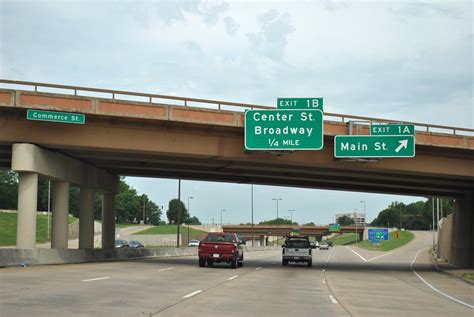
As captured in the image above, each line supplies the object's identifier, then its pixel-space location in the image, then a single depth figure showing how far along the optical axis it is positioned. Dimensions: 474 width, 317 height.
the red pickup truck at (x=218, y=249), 32.00
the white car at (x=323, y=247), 107.56
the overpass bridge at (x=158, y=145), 29.48
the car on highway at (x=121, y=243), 69.29
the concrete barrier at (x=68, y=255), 26.14
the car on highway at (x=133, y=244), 77.71
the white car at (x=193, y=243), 91.89
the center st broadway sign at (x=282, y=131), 30.75
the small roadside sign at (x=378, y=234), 80.06
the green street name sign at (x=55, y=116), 28.28
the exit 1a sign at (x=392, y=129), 31.52
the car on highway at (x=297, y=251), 38.75
